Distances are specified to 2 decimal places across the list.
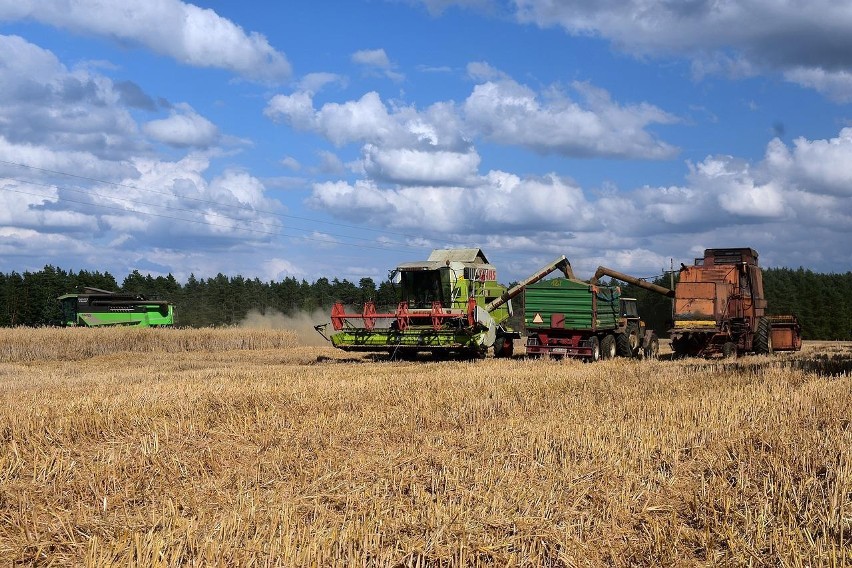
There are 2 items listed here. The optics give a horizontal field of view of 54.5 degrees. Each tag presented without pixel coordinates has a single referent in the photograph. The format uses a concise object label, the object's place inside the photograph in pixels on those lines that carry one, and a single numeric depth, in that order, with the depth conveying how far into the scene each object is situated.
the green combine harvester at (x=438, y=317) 21.31
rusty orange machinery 21.22
